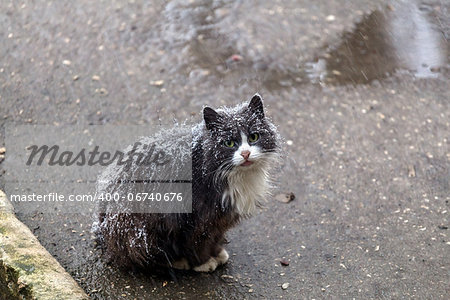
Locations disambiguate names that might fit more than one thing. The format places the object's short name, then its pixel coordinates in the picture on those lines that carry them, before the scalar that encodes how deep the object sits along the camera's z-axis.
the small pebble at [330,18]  14.22
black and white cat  7.22
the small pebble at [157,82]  12.66
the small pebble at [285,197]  10.02
